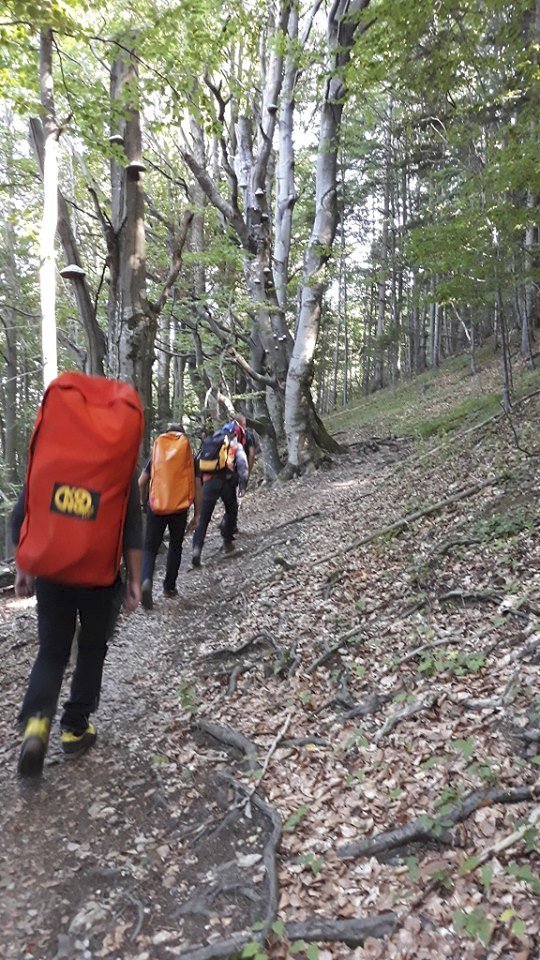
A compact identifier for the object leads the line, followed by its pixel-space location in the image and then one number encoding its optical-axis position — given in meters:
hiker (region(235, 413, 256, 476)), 9.98
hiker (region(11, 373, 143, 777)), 3.10
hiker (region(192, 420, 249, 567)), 8.20
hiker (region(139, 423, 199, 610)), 6.59
